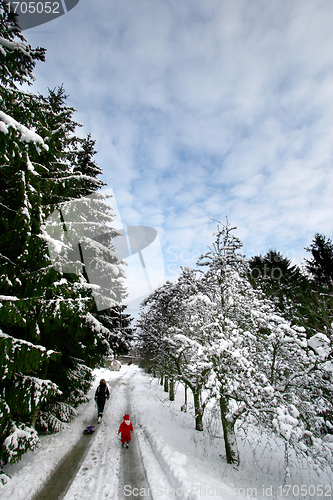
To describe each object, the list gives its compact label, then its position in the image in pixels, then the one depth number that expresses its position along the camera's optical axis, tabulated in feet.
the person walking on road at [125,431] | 22.31
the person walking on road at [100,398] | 29.35
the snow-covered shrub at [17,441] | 13.07
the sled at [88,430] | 24.70
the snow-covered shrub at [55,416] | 23.21
